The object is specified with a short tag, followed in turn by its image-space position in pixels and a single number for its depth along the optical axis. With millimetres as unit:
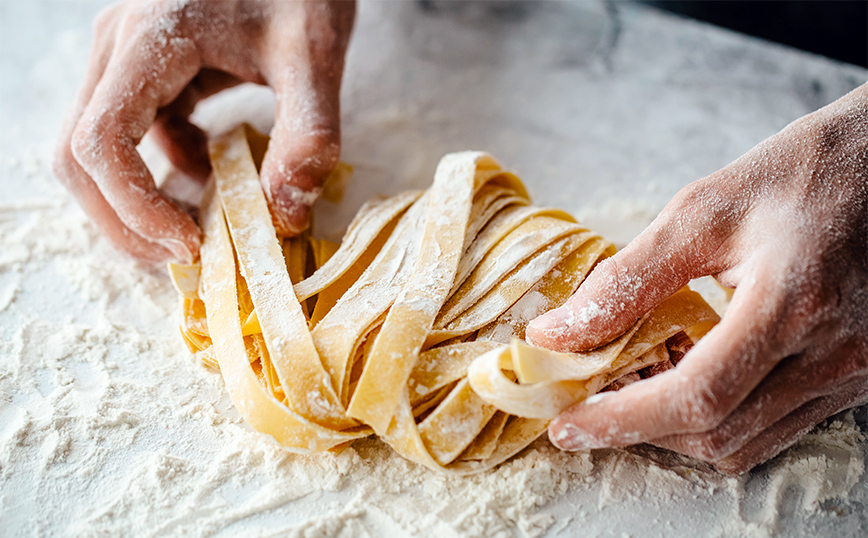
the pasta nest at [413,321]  355
